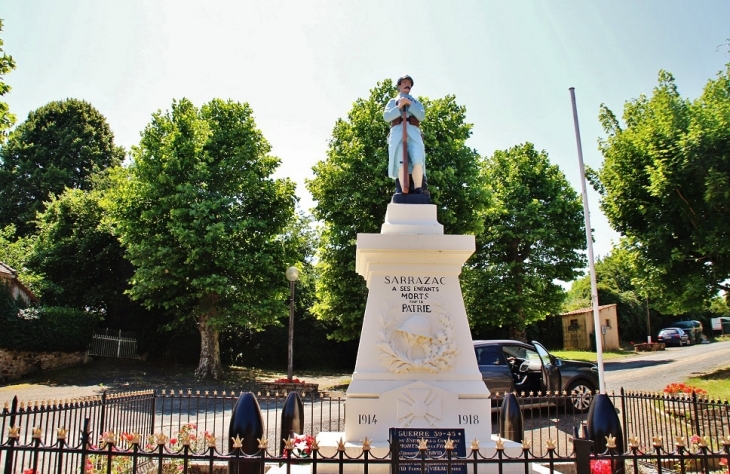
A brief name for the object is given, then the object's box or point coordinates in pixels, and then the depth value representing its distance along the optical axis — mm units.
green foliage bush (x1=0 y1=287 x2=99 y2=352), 20500
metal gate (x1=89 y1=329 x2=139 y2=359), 23719
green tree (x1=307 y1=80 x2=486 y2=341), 20109
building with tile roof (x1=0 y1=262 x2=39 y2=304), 21375
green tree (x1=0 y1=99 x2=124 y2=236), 34469
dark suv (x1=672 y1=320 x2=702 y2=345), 42281
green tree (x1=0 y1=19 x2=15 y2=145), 11411
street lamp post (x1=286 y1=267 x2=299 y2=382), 17188
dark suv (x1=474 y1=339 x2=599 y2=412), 11367
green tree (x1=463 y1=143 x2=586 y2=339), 24547
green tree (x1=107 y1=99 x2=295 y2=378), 19531
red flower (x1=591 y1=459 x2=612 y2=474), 5859
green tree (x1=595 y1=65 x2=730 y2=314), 16547
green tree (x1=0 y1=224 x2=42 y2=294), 24266
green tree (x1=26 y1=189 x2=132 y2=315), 25188
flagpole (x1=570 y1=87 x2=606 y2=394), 10922
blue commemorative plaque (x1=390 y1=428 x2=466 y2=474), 4629
